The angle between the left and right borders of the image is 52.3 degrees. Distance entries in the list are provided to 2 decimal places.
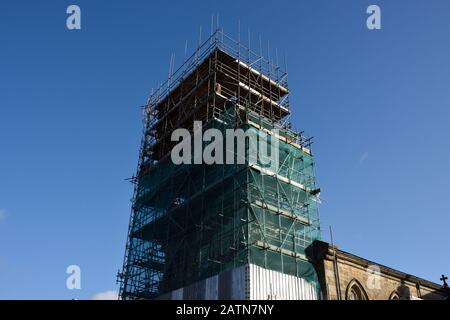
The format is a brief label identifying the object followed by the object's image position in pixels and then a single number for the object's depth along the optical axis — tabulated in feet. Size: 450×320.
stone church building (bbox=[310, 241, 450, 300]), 100.94
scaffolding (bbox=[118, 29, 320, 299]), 98.99
